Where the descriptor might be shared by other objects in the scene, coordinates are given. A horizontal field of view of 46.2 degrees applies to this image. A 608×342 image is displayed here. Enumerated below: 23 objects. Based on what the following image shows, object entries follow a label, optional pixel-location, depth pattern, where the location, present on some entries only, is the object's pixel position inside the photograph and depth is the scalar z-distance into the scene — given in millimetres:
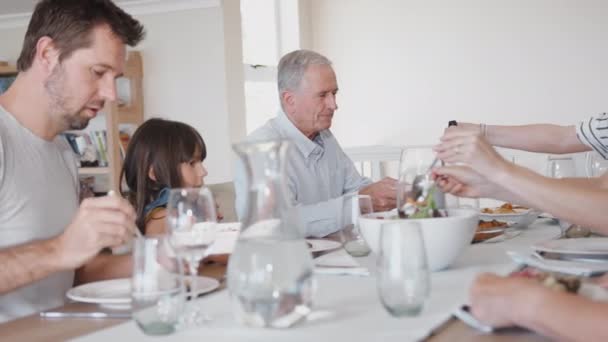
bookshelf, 3988
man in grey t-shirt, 1572
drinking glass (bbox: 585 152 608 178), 2263
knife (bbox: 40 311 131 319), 1162
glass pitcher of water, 965
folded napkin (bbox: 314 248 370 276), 1406
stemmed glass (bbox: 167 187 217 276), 1104
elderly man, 2777
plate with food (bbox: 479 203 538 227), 2092
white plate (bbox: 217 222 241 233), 1746
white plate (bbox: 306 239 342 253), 1684
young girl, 2225
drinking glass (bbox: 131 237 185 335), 965
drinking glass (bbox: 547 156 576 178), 2053
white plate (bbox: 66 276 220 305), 1203
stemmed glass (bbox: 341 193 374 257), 1586
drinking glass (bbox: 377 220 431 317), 1006
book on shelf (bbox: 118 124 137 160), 4215
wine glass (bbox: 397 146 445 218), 1474
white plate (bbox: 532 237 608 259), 1412
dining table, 972
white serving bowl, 1354
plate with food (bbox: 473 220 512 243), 1847
